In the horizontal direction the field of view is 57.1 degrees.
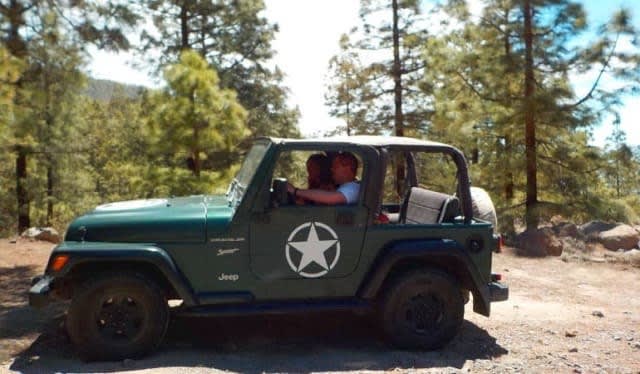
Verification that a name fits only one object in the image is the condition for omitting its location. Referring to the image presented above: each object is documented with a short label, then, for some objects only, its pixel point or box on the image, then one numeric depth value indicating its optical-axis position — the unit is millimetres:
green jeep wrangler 4711
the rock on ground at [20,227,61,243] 11805
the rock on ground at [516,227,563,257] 11211
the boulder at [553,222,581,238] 12586
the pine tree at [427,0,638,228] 13422
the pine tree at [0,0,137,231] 8836
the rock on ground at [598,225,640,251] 12012
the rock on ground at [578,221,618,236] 12883
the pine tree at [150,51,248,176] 14594
